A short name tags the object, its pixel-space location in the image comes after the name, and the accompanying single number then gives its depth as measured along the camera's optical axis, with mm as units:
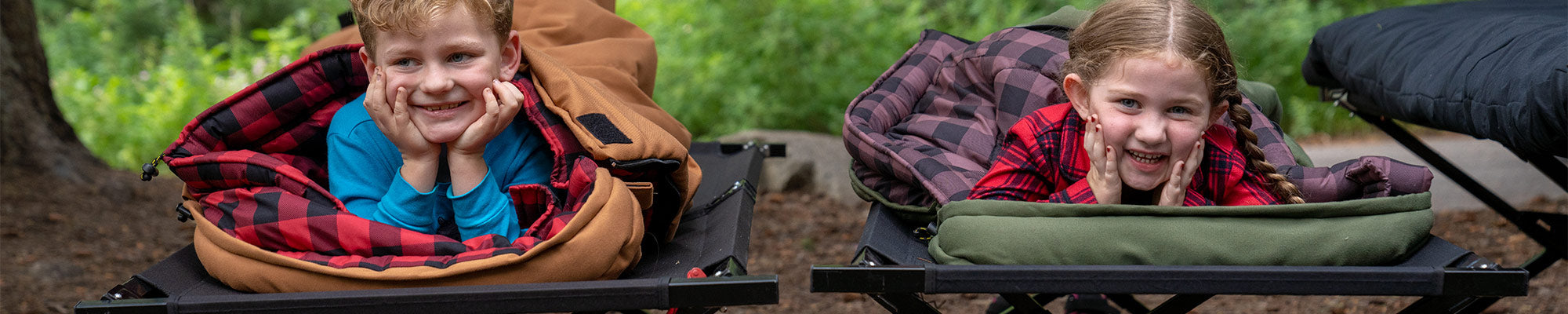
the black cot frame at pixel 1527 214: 2619
